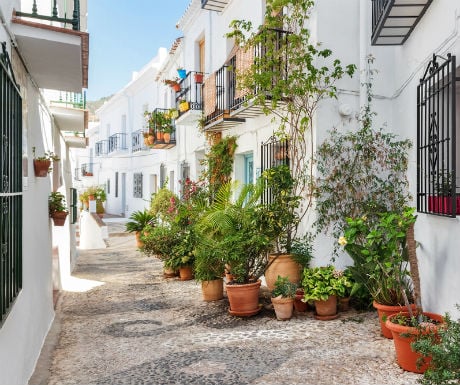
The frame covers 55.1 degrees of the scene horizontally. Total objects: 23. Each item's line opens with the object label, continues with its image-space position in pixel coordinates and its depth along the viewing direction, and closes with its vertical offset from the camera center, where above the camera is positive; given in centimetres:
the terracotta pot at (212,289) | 695 -155
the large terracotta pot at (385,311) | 477 -133
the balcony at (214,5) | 1001 +431
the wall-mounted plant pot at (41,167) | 485 +28
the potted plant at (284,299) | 582 -143
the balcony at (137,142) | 1936 +236
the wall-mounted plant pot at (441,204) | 423 -14
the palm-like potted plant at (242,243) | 609 -75
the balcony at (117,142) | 2331 +270
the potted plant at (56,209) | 621 -24
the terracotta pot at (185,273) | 878 -163
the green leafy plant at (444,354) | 302 -120
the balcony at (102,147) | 2652 +280
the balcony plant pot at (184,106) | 1151 +225
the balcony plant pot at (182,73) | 1273 +344
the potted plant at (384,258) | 459 -74
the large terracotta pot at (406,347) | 392 -144
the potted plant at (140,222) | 1272 -88
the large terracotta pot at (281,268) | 648 -115
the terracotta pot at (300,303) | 611 -157
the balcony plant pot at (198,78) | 1167 +301
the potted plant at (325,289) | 570 -129
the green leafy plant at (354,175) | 638 +23
